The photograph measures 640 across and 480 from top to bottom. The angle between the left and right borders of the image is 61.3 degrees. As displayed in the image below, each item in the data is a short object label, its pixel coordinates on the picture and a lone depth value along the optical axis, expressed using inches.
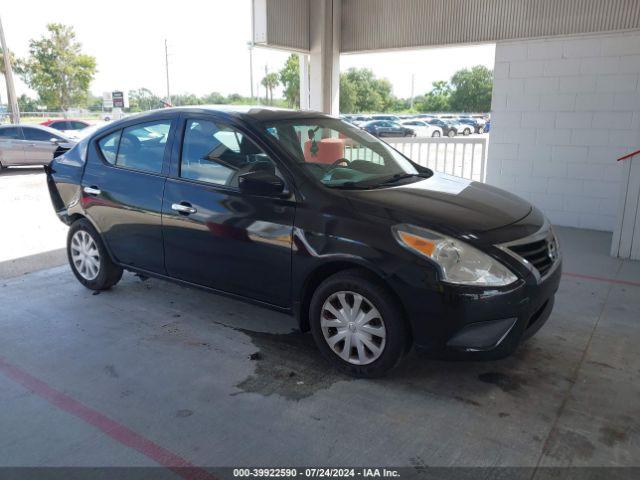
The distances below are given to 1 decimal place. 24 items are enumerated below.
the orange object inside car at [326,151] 155.0
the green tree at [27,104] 1914.4
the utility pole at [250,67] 2338.8
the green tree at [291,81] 2450.2
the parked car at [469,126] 1605.6
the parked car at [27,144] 598.2
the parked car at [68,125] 845.8
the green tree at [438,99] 3078.2
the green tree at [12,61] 1494.2
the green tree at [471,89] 2895.2
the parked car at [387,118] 1662.4
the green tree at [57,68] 1641.2
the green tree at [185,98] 2645.2
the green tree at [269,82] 3213.6
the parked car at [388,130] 1425.9
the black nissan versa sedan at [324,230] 123.9
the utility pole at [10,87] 1019.1
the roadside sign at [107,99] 1284.4
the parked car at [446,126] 1578.5
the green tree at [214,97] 2997.0
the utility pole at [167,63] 2079.2
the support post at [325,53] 386.3
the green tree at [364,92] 2812.5
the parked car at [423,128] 1526.8
